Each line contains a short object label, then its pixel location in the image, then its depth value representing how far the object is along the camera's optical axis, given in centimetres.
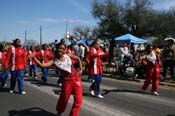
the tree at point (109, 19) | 2510
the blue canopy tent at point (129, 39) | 1260
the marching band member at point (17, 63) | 664
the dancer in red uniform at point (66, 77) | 425
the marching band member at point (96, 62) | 627
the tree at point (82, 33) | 4039
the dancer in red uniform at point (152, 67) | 672
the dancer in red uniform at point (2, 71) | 768
